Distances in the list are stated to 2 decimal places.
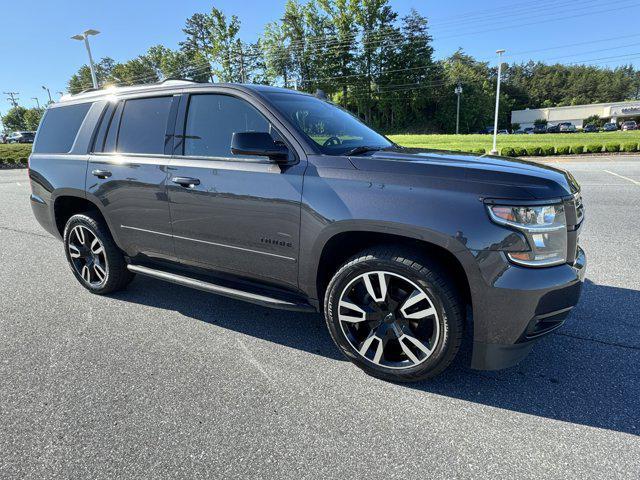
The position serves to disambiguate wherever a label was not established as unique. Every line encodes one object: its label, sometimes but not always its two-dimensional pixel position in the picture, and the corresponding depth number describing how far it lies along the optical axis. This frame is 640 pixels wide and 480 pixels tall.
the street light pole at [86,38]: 22.29
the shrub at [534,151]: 23.31
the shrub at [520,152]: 23.02
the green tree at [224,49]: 56.50
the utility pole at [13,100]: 109.81
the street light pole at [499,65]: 27.20
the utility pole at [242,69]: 60.14
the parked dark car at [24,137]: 56.47
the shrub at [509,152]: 22.86
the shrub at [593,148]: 23.30
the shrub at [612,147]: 22.70
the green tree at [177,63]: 68.81
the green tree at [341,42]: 63.50
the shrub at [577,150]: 23.56
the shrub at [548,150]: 23.59
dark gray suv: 2.25
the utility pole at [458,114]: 64.56
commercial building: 79.56
